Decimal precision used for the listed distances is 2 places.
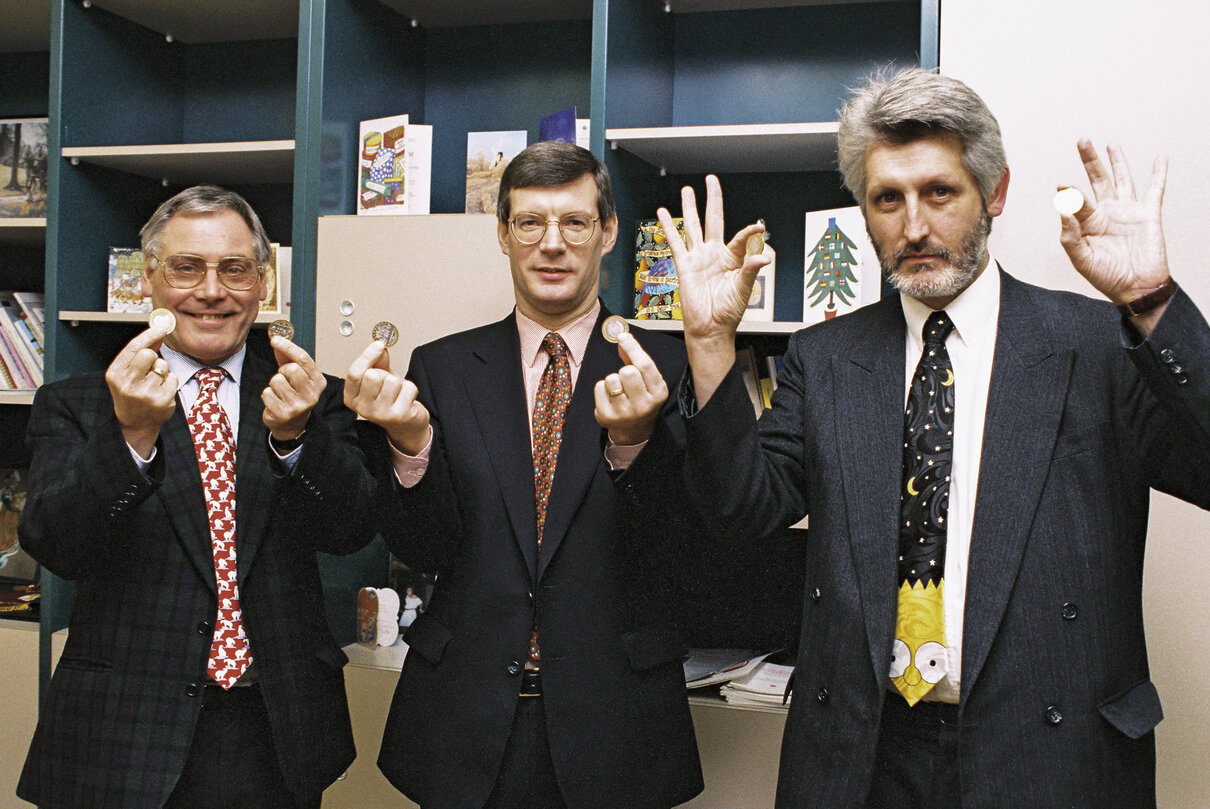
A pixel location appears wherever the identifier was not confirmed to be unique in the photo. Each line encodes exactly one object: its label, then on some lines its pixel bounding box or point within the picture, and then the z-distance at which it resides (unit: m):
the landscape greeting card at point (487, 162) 2.55
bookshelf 2.47
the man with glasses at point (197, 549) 1.58
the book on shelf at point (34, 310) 2.91
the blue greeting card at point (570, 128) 2.35
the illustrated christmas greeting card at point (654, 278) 2.37
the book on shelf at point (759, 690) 2.22
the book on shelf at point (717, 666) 2.30
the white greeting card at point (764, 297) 2.36
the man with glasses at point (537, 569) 1.62
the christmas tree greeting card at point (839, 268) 2.22
